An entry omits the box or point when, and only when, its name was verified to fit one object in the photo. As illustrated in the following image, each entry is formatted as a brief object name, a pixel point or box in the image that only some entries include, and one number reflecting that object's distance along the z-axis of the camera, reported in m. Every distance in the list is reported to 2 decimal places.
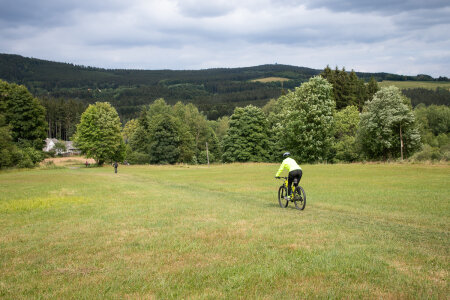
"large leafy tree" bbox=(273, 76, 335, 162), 55.94
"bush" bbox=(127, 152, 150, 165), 89.06
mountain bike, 15.43
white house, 123.22
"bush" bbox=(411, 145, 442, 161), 52.07
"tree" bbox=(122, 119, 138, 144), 121.81
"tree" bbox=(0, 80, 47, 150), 61.63
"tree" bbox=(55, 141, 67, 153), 119.32
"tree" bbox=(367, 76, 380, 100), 82.06
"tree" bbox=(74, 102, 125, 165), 71.75
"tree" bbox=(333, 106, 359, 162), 63.72
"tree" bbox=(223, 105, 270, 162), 77.75
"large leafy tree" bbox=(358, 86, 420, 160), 52.62
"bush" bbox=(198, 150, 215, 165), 98.43
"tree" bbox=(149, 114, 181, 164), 81.62
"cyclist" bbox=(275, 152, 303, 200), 15.55
